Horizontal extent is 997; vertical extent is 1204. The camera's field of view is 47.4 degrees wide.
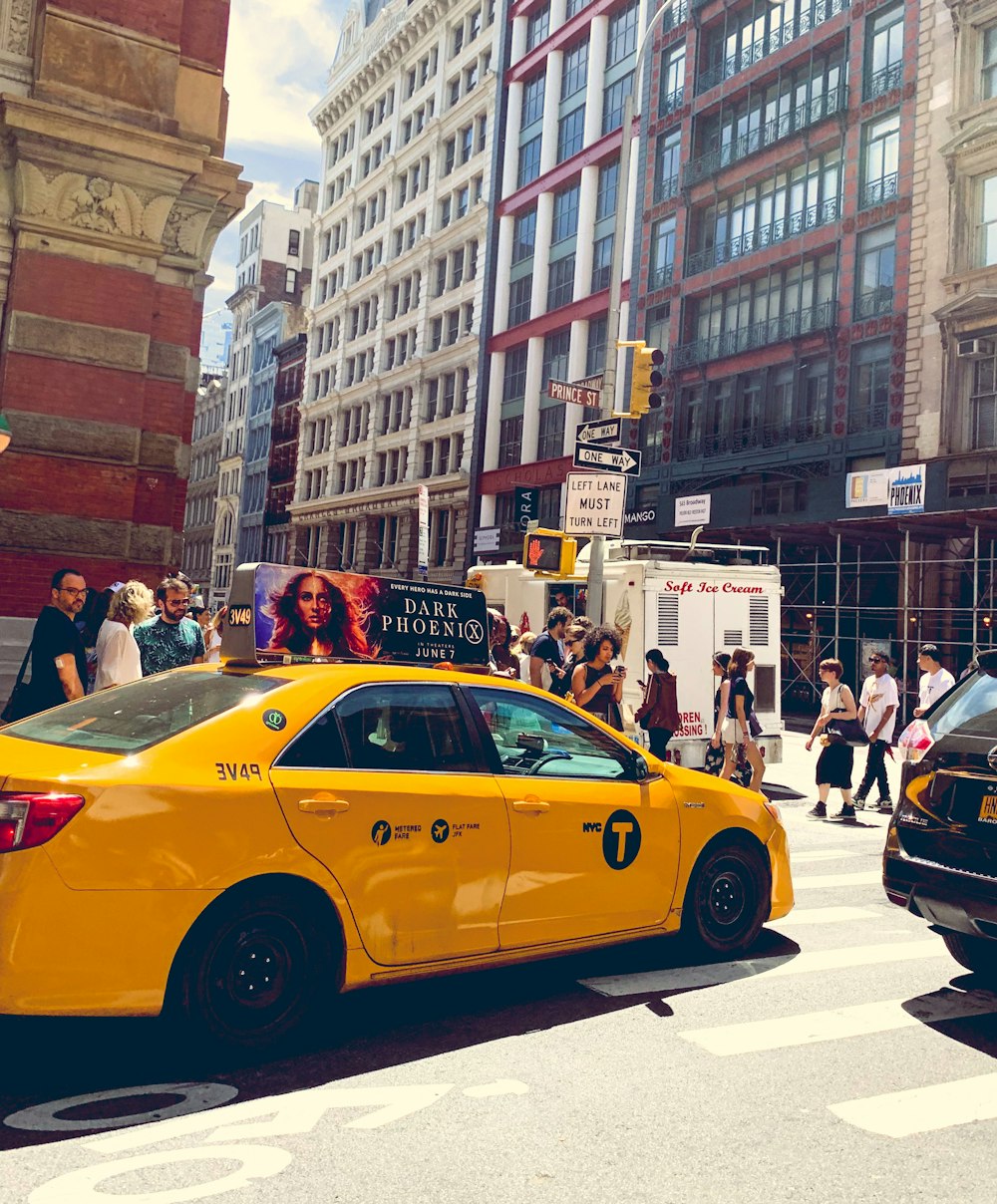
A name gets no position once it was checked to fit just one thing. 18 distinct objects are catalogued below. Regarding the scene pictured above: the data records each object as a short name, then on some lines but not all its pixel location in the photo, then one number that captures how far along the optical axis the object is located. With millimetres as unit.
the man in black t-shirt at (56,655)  7906
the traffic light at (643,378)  14578
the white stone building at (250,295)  77312
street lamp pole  14281
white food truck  15477
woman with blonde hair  8461
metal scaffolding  24906
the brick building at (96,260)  13844
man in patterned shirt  9109
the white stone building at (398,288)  50219
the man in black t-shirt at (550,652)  12547
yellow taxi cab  4152
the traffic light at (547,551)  15055
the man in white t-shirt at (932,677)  12977
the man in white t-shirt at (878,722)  12648
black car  5352
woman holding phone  10641
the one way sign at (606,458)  13914
